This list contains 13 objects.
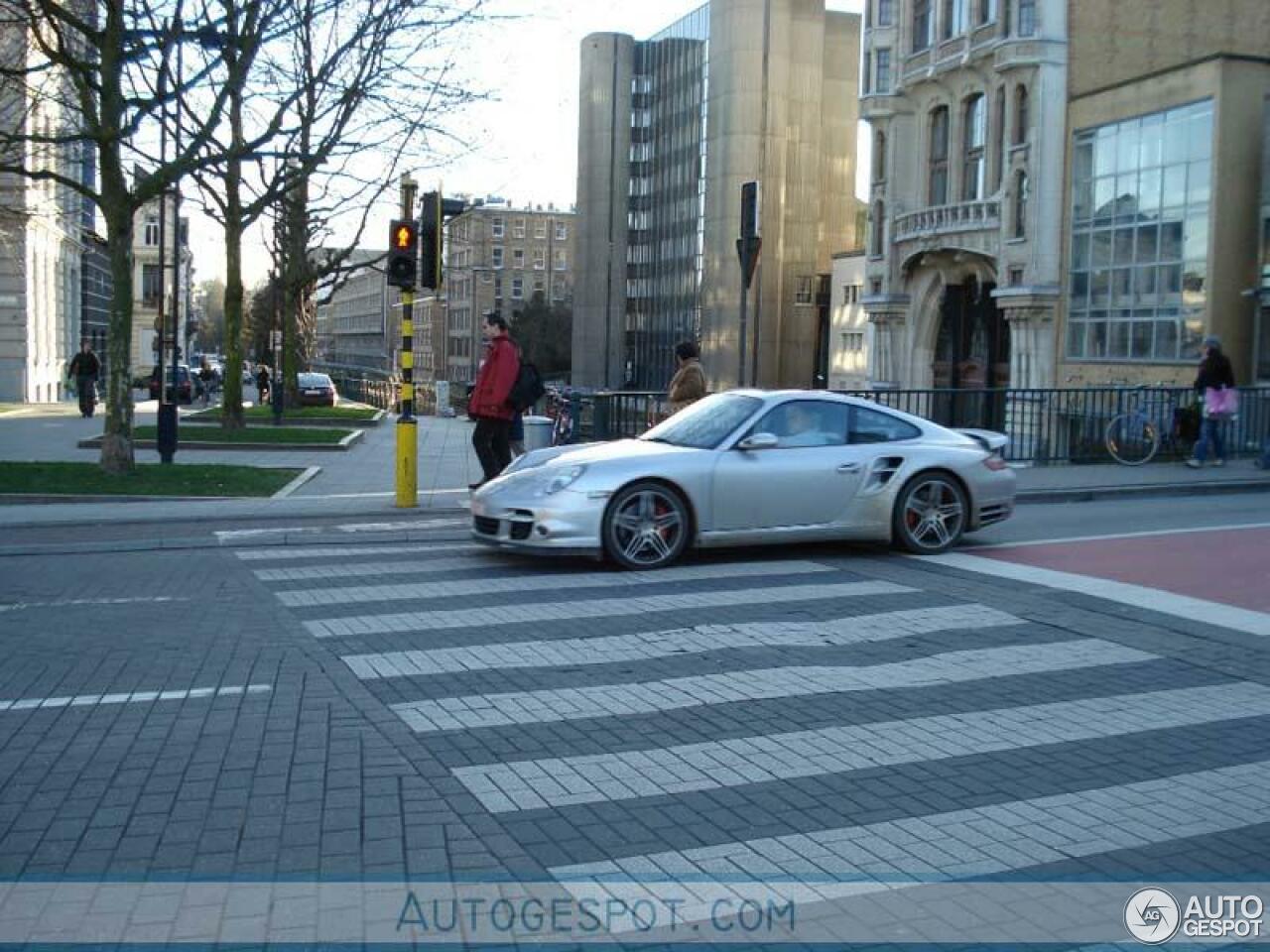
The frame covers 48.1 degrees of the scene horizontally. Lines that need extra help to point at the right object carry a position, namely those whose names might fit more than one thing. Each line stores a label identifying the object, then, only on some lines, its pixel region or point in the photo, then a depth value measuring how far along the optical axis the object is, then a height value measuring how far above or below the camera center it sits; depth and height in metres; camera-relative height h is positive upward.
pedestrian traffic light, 15.34 +1.22
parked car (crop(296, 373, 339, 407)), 52.44 -1.10
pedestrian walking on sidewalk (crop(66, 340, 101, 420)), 36.88 -0.51
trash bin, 18.41 -0.84
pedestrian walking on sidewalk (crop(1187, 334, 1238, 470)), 19.31 -0.25
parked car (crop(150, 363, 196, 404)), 53.66 -1.11
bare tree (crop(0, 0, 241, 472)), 17.31 +3.04
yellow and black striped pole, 15.18 -0.74
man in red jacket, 15.21 -0.36
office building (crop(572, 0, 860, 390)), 86.44 +12.44
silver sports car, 11.07 -0.93
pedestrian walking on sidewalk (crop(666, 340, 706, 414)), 15.55 -0.13
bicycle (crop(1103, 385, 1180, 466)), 20.45 -0.77
